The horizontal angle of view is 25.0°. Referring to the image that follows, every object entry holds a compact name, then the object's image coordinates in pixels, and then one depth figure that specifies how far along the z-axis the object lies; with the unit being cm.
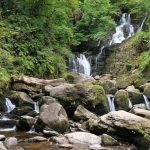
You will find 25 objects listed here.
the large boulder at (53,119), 1191
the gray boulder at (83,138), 1084
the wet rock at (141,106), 1656
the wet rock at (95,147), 1032
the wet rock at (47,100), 1420
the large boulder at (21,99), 1461
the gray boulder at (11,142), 1030
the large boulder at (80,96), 1487
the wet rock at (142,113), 1202
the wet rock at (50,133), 1150
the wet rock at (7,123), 1279
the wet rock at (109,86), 1986
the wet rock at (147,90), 1851
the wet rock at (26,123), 1254
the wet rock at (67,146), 1036
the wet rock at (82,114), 1372
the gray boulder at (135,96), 1770
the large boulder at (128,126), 1030
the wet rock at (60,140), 1077
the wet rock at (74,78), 2121
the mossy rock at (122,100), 1670
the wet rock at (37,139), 1097
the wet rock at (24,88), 1579
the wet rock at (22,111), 1395
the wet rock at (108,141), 1082
